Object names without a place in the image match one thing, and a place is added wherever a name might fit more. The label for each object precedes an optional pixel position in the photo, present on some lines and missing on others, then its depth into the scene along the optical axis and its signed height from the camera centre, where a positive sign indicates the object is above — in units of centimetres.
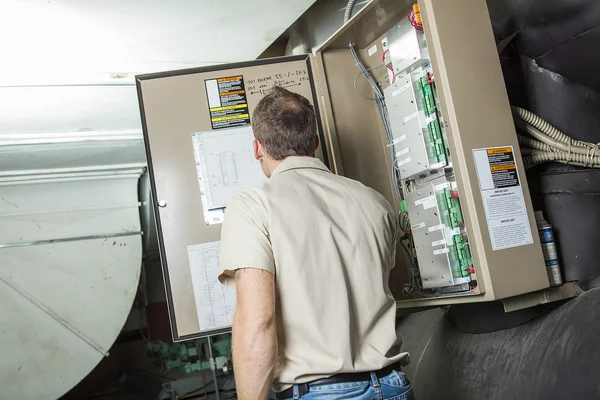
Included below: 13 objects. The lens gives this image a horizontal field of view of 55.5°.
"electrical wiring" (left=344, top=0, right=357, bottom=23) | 234 +97
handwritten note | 238 +75
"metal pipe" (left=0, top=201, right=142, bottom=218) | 367 +58
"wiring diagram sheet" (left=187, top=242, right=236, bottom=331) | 224 -7
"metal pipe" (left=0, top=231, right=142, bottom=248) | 362 +39
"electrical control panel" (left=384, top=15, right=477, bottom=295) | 191 +23
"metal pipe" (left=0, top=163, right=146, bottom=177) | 374 +87
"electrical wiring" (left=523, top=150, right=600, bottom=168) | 196 +18
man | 143 -9
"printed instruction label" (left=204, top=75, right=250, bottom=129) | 235 +68
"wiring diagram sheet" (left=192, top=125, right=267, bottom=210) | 230 +43
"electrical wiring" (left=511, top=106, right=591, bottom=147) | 202 +32
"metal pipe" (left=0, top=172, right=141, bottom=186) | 377 +81
